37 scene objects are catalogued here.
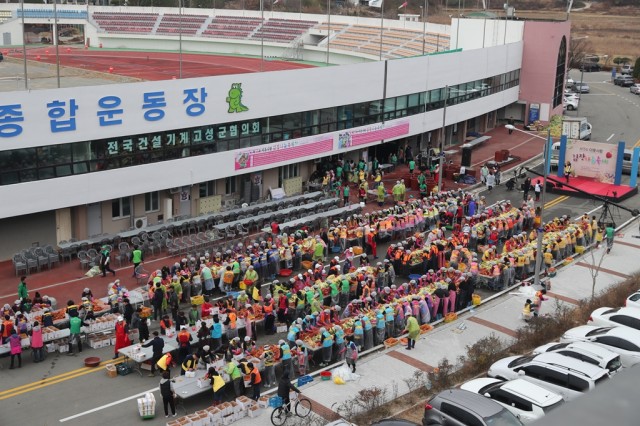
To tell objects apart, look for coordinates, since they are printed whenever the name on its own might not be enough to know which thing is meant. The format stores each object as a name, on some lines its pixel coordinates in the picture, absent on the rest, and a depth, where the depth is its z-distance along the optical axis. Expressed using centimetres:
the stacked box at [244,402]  1673
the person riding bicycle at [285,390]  1655
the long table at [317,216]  3116
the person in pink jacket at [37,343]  1927
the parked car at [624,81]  8231
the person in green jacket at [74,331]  1991
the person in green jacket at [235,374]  1734
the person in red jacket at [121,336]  1967
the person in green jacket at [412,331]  2041
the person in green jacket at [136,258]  2603
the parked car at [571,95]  6569
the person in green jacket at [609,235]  2941
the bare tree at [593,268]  2399
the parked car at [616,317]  2063
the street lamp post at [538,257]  2498
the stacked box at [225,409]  1641
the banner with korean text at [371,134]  3866
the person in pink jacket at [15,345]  1898
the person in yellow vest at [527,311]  2280
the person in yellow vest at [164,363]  1744
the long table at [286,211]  3062
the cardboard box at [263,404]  1717
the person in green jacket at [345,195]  3572
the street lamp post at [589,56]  9834
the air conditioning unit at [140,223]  3039
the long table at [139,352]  1888
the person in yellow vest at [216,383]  1691
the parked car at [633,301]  2231
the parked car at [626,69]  8881
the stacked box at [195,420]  1602
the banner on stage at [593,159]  4012
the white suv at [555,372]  1669
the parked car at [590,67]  9512
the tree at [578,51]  9458
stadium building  2705
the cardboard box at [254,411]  1681
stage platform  3844
